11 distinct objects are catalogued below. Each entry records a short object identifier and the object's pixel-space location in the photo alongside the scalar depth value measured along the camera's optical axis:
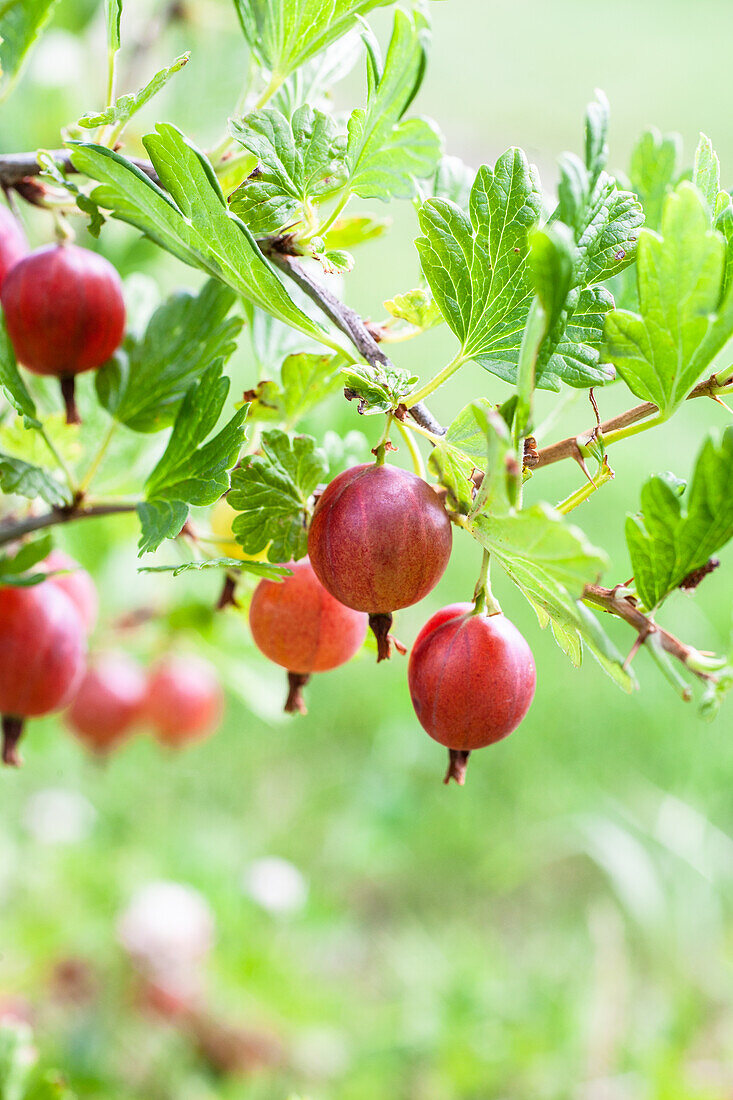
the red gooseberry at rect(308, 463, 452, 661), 0.38
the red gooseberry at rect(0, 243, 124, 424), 0.42
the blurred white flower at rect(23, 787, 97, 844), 1.45
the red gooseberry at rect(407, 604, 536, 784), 0.39
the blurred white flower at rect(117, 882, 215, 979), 1.24
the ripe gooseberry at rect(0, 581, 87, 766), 0.46
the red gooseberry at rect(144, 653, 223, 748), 0.66
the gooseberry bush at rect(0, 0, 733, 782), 0.37
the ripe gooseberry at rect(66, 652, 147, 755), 0.62
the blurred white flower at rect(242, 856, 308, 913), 1.33
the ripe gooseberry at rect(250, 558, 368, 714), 0.41
